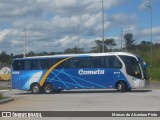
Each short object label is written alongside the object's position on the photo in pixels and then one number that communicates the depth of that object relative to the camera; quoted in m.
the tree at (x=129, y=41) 100.75
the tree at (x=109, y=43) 97.04
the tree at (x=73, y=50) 89.78
